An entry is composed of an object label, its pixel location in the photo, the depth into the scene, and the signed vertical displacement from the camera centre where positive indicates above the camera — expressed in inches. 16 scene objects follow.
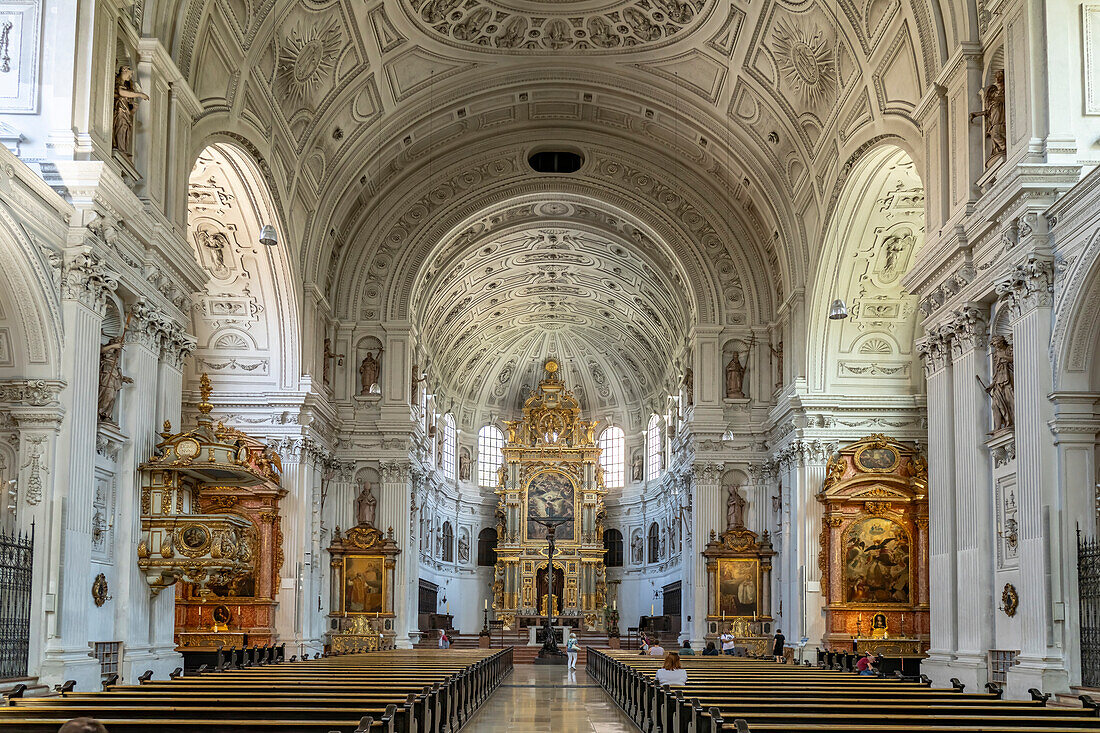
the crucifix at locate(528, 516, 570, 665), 1478.8 -167.2
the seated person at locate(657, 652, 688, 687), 589.3 -76.3
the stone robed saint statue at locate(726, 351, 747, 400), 1384.1 +163.2
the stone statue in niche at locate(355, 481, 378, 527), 1360.7 +10.6
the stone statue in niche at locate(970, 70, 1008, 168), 695.7 +235.9
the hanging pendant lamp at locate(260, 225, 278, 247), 794.8 +186.0
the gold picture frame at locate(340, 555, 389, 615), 1320.1 -77.0
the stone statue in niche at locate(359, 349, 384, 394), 1381.6 +163.1
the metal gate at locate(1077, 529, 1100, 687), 573.3 -38.4
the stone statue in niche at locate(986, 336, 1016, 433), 680.4 +78.0
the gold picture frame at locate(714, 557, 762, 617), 1323.8 -74.8
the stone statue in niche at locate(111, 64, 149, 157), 660.7 +225.3
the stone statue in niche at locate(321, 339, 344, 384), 1324.8 +171.1
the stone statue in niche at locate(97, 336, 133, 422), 643.5 +74.0
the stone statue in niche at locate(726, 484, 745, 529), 1359.5 +10.6
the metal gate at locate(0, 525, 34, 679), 535.5 -40.7
